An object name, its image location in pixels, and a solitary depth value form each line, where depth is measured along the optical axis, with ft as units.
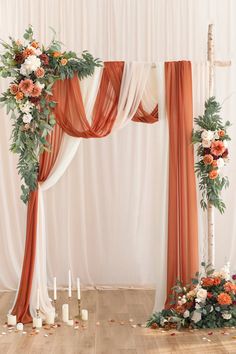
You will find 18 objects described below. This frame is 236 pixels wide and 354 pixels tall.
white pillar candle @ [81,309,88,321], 17.61
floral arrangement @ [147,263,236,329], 16.55
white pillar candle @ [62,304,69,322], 17.29
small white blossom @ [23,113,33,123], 16.94
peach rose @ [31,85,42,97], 16.76
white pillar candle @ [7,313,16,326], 17.07
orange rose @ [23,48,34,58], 16.70
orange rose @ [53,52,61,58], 17.06
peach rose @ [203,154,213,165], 16.92
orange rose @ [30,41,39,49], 16.88
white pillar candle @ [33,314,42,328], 16.88
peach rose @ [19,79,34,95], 16.69
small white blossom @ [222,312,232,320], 16.57
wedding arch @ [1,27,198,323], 17.03
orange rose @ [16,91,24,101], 16.83
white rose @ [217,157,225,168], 17.00
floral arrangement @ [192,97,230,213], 16.94
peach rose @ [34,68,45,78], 16.71
